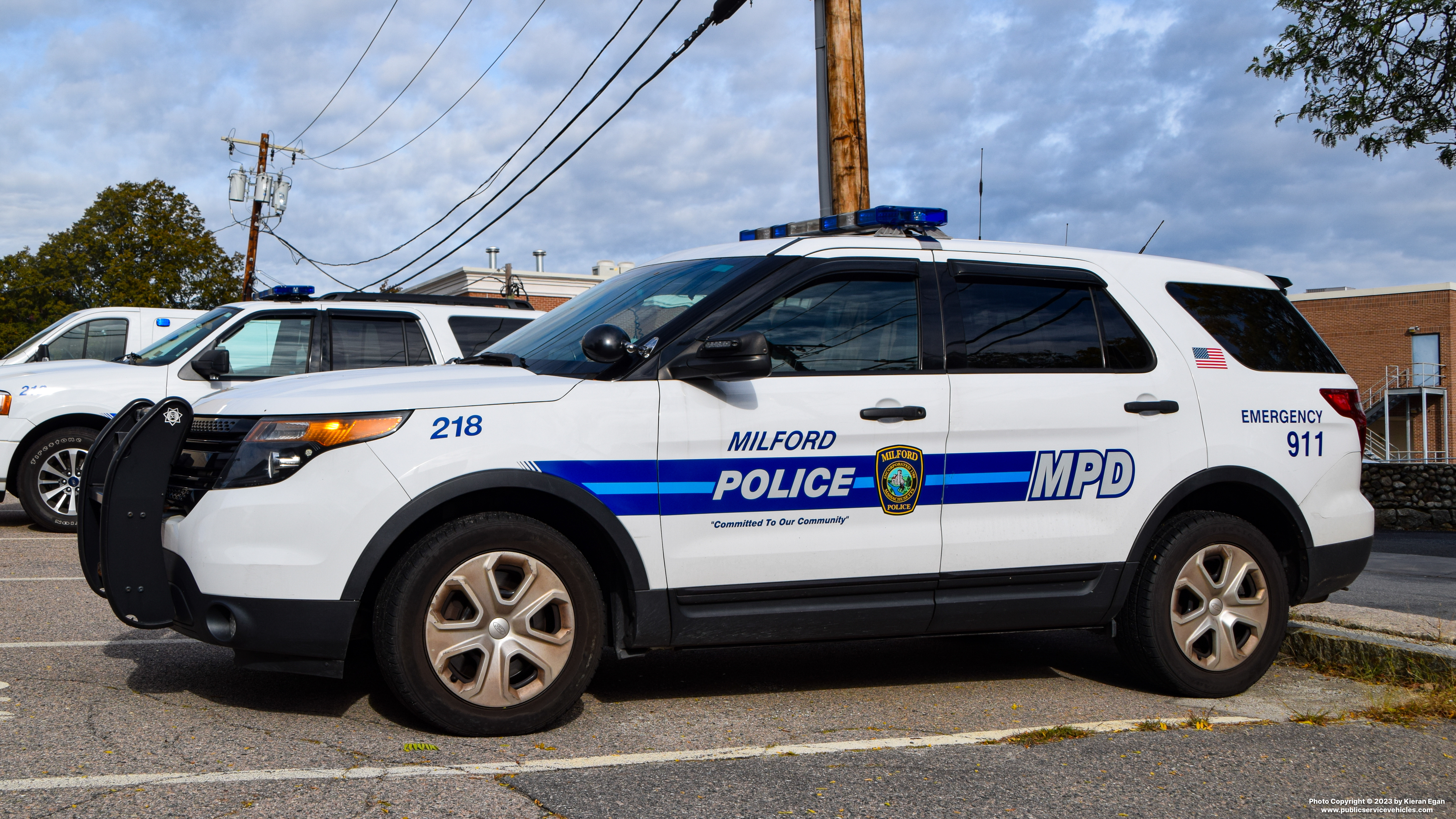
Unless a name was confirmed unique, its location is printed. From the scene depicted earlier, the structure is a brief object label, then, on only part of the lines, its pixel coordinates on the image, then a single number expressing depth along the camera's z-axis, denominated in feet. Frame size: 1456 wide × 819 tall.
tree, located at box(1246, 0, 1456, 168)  36.04
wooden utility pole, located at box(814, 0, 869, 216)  32.86
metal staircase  134.21
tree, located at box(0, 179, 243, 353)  157.38
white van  38.73
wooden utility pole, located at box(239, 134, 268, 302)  112.88
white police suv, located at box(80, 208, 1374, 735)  13.08
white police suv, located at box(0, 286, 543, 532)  32.42
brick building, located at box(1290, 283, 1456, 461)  134.72
